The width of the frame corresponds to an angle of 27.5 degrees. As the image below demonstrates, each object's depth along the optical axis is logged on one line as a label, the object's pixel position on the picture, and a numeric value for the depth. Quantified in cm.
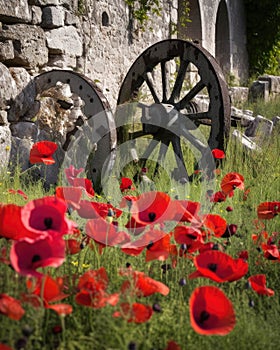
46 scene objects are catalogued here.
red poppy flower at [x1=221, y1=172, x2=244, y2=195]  228
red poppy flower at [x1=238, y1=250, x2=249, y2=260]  177
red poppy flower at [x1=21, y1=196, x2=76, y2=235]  141
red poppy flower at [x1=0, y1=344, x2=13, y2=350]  125
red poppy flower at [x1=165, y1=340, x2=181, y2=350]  134
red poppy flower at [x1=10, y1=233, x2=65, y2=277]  133
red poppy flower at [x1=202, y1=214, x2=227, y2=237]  185
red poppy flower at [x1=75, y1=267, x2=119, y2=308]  141
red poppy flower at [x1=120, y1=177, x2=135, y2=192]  251
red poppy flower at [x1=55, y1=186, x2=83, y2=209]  178
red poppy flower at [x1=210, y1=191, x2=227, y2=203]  231
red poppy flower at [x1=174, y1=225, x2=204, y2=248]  173
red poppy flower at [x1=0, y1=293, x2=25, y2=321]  132
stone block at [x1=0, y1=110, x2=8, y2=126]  414
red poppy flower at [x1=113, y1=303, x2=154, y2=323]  140
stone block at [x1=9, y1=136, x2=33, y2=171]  424
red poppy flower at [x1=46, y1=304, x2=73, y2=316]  136
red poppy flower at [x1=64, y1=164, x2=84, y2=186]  224
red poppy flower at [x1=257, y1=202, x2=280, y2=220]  204
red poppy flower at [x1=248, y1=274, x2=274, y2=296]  161
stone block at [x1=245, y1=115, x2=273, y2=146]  522
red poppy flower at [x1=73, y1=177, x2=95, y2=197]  214
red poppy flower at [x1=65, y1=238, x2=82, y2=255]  172
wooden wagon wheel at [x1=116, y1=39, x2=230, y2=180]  415
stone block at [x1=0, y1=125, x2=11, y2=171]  410
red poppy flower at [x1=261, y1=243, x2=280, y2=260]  181
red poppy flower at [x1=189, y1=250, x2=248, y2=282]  150
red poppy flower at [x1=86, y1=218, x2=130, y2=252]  170
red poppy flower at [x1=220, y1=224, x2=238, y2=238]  187
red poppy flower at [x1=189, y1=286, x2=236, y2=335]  134
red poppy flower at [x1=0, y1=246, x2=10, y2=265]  153
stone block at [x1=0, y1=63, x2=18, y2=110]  409
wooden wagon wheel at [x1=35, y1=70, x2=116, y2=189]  405
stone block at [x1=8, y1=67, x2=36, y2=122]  427
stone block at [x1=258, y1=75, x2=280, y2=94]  1062
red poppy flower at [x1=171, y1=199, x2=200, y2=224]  178
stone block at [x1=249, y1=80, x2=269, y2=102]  1007
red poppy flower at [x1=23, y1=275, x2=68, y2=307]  142
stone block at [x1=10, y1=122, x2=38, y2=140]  434
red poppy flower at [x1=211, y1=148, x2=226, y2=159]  310
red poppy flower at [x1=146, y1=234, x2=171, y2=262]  166
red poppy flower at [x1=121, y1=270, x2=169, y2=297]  154
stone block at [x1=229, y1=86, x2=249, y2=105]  954
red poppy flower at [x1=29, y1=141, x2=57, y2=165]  243
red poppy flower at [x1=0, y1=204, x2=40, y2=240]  147
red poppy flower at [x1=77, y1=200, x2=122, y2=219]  185
